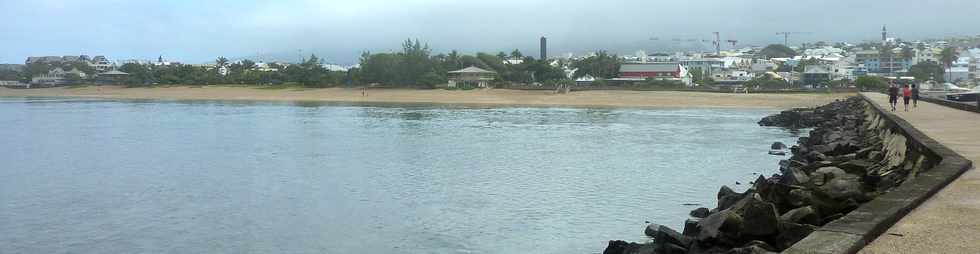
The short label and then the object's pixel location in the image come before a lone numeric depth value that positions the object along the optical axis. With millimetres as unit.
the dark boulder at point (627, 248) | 9359
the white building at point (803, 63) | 128500
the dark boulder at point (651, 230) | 11306
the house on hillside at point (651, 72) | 96062
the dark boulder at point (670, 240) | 9071
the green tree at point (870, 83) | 74425
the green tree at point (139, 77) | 103500
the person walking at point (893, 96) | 28331
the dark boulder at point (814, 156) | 15719
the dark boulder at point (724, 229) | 8008
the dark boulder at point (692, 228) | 9784
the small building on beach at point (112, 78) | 108831
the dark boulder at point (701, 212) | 12911
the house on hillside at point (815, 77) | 91212
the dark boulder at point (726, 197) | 12059
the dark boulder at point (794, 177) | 11070
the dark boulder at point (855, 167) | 11329
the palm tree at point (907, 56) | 136125
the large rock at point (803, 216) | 7988
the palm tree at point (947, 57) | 121631
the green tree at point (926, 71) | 108288
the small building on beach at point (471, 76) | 90312
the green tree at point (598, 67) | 97500
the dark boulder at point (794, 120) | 37469
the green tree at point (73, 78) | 117288
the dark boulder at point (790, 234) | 7270
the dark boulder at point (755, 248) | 6590
